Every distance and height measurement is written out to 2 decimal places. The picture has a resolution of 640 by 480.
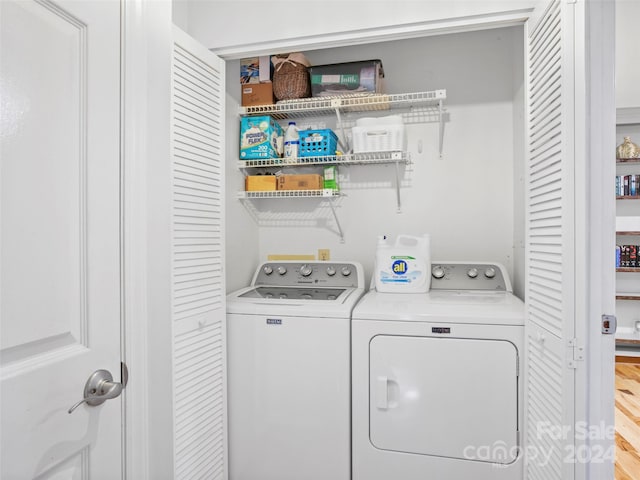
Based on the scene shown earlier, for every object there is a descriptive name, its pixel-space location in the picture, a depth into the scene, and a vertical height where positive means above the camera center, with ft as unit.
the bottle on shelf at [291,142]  8.42 +1.93
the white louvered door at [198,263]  5.64 -0.41
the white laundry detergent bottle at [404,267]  7.82 -0.61
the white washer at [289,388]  6.43 -2.48
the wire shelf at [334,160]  8.05 +1.51
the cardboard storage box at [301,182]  8.37 +1.10
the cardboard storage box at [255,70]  8.52 +3.49
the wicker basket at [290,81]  8.35 +3.18
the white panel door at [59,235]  2.78 +0.01
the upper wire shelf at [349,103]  7.75 +2.63
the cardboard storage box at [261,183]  8.59 +1.11
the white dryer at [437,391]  5.92 -2.33
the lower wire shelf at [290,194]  8.11 +0.86
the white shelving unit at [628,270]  11.93 -1.04
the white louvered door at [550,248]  4.37 -0.16
